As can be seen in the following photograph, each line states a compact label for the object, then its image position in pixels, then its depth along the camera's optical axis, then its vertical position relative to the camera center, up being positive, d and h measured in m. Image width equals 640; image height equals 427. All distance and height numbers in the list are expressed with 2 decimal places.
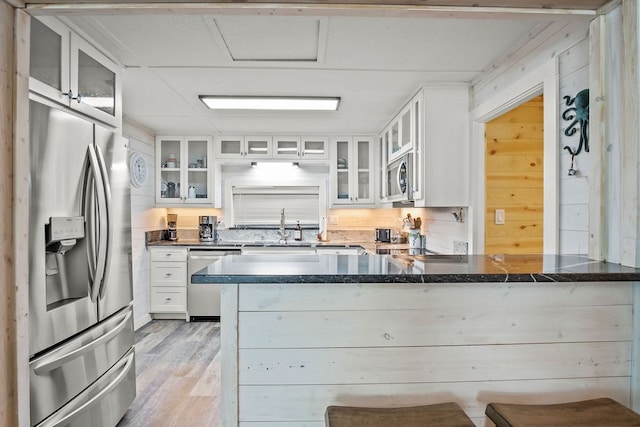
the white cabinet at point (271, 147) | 4.41 +0.89
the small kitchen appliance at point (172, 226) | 4.63 -0.12
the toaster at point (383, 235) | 4.59 -0.22
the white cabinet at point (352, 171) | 4.48 +0.60
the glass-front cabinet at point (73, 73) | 1.62 +0.76
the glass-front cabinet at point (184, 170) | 4.46 +0.60
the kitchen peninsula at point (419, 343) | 1.28 -0.46
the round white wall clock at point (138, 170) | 3.92 +0.54
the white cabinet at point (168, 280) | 4.22 -0.75
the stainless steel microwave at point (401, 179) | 2.95 +0.36
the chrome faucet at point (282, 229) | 4.61 -0.15
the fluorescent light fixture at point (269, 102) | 2.93 +0.99
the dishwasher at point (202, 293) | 4.20 -0.89
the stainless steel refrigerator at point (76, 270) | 1.49 -0.26
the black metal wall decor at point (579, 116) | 1.60 +0.48
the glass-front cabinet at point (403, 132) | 2.90 +0.80
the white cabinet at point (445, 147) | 2.69 +0.55
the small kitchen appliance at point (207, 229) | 4.54 -0.15
